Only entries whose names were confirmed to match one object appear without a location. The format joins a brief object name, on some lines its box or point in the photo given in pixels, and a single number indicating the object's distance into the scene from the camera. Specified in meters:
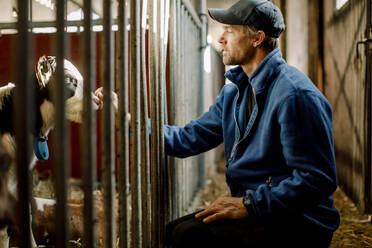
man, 1.72
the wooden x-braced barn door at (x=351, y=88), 3.78
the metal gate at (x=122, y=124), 1.21
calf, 2.20
